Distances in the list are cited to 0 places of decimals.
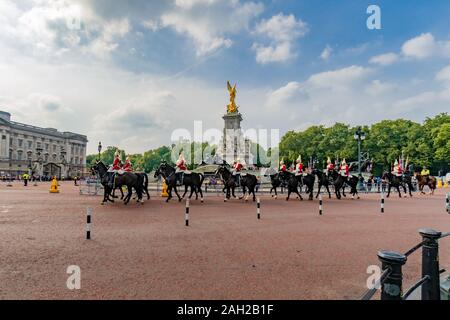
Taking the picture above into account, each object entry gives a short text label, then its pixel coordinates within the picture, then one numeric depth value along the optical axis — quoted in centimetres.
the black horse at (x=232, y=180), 2178
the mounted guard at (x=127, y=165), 1955
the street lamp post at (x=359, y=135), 3232
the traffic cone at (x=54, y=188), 2806
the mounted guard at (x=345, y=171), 2381
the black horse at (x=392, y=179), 2578
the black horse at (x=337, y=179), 2338
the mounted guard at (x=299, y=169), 2203
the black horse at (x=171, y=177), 2027
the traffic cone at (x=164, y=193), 2438
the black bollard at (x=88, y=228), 825
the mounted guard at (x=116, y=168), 1797
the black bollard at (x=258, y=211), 1182
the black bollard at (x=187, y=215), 1032
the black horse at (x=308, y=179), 2184
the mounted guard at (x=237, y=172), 2230
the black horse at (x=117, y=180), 1788
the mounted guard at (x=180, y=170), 2063
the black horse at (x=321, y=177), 2252
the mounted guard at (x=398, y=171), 2623
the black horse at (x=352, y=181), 2341
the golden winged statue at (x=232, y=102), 6649
